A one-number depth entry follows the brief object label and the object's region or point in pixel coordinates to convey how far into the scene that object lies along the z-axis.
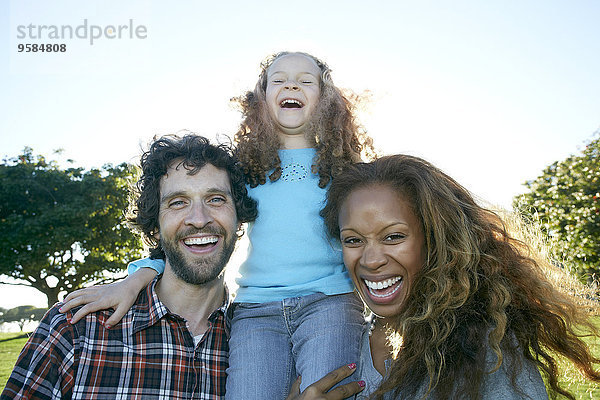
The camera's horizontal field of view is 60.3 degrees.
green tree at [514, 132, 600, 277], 11.05
